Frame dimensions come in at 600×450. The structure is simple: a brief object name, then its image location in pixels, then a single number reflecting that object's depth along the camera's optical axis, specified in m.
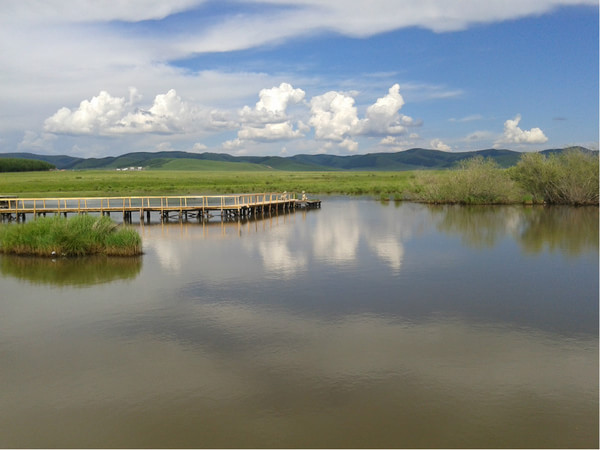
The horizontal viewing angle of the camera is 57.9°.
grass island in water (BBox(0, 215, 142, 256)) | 23.00
